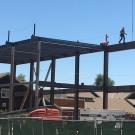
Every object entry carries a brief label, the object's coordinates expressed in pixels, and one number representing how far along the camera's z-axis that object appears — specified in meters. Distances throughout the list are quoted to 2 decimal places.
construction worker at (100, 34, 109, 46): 46.58
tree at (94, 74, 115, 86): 176.50
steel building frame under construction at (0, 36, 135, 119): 42.99
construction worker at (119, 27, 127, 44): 43.29
